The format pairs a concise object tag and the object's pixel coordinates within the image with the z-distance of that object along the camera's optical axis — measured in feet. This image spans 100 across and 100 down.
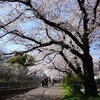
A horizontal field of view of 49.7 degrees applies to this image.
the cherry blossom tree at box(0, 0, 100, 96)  20.83
